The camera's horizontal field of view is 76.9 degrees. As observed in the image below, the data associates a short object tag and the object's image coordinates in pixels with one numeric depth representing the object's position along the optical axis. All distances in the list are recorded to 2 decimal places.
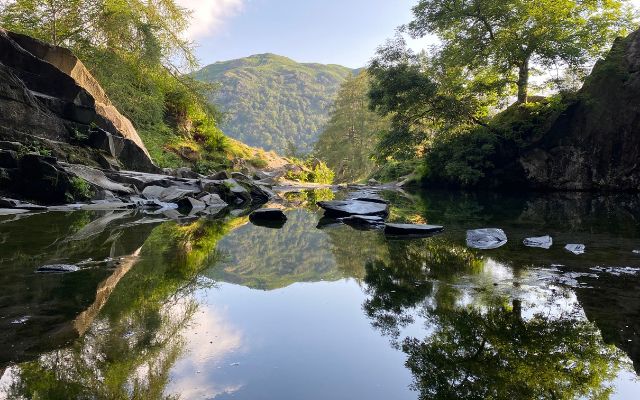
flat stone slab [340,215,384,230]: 8.09
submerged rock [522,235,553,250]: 5.71
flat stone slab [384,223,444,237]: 6.86
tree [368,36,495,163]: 21.12
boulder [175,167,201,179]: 16.86
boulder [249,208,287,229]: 9.00
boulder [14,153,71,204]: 9.19
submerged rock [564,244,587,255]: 5.19
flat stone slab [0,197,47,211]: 8.65
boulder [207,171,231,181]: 17.17
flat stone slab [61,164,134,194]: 11.00
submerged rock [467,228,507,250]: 5.78
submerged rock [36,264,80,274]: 3.87
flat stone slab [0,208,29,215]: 8.06
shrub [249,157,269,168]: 31.98
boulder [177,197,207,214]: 11.25
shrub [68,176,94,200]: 10.17
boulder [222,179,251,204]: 14.26
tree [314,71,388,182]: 57.59
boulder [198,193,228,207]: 12.31
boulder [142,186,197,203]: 12.12
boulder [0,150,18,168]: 9.08
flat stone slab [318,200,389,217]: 9.48
